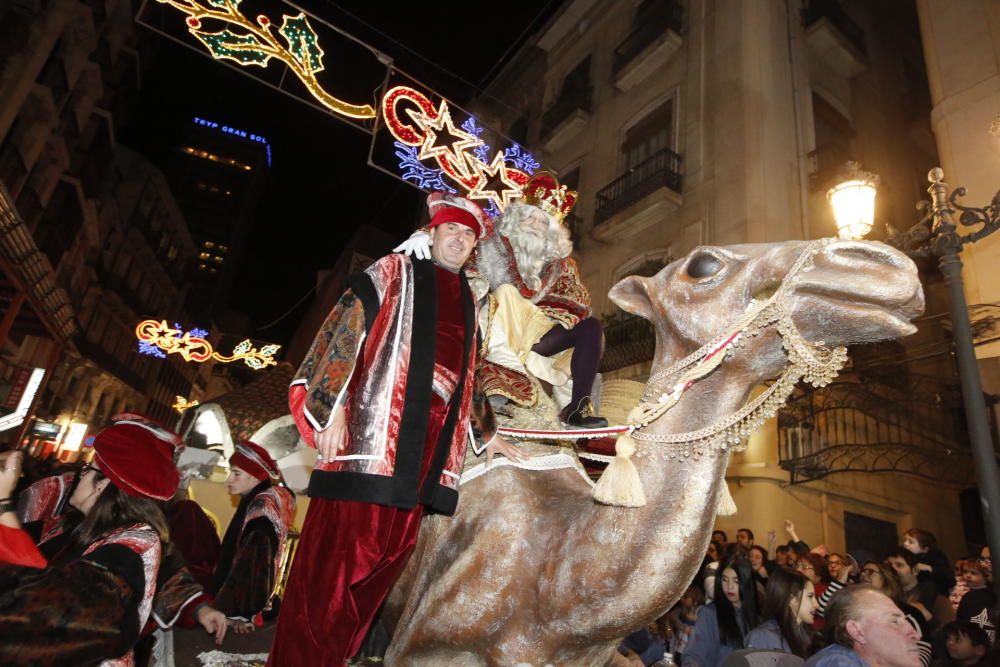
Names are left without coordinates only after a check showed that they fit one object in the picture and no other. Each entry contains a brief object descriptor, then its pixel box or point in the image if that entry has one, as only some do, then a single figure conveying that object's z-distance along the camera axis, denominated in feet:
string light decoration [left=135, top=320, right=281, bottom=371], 47.73
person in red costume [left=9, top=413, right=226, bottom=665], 8.72
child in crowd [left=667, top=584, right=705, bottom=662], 20.71
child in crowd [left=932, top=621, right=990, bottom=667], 13.38
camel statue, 6.32
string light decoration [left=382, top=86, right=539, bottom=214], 23.76
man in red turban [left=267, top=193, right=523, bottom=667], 6.42
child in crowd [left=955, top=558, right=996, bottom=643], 15.85
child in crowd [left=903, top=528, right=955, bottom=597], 21.63
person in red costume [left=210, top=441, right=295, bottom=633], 12.59
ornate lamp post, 14.49
